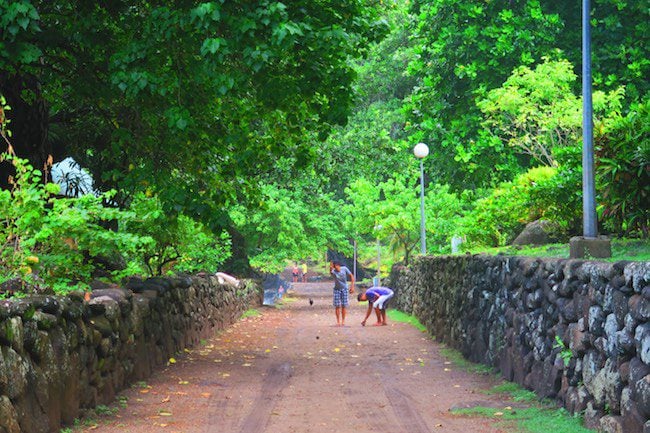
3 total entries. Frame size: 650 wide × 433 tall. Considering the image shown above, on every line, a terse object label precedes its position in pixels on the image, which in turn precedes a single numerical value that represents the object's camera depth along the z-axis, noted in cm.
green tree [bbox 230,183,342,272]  3206
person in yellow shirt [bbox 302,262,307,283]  7229
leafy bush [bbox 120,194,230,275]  1529
